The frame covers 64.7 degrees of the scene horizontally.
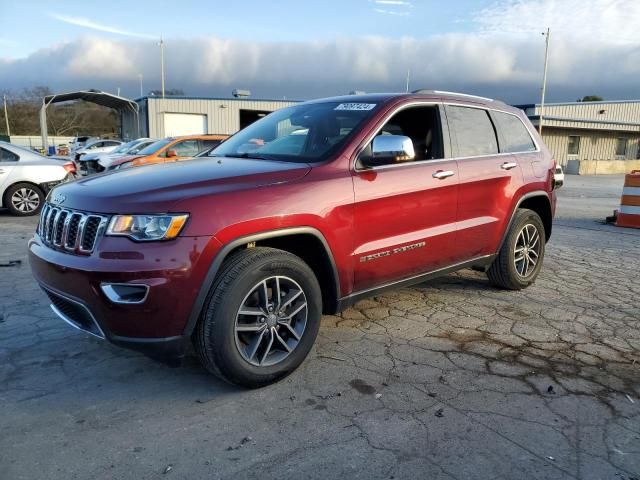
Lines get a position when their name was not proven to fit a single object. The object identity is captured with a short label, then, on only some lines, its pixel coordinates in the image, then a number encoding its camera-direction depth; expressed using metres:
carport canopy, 33.84
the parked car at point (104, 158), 16.73
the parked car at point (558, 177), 5.51
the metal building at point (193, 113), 37.31
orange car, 13.57
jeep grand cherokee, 2.70
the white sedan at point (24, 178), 10.02
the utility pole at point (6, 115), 63.97
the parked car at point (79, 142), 36.53
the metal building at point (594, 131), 33.03
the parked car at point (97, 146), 27.46
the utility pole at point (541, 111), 31.55
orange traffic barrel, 9.34
